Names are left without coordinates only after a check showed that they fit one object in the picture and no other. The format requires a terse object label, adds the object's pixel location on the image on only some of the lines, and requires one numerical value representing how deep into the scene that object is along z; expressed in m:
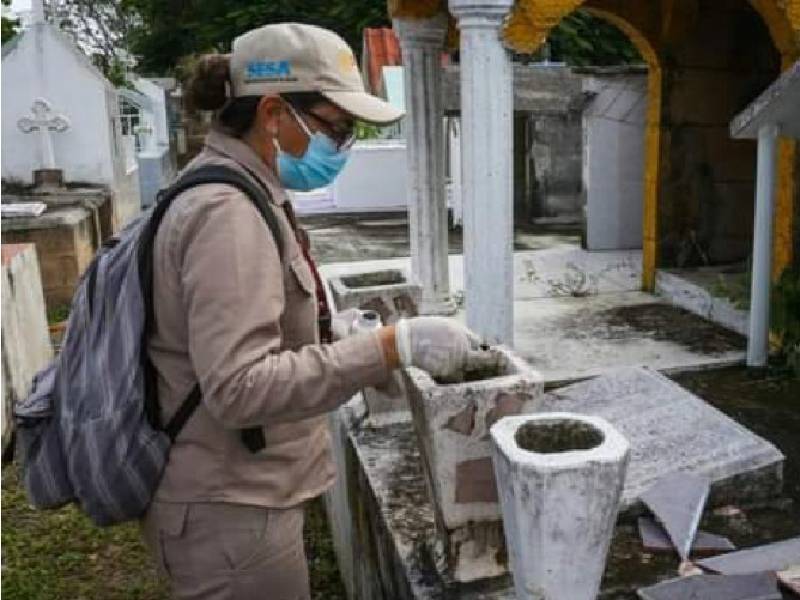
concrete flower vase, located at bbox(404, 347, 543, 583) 2.49
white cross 10.39
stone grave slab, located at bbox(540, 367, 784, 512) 3.30
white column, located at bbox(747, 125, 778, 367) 5.10
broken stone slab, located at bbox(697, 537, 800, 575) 2.78
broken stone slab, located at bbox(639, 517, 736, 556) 2.96
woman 1.68
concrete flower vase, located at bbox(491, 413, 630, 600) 2.08
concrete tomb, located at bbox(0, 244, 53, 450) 5.74
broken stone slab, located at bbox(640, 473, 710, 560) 2.97
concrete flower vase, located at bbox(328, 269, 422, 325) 4.29
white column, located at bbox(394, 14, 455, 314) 6.51
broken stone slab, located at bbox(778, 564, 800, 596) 2.48
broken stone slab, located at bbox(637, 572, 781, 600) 2.52
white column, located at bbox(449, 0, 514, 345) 5.01
